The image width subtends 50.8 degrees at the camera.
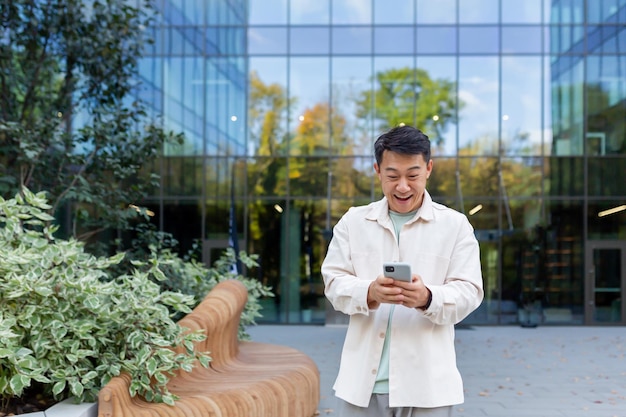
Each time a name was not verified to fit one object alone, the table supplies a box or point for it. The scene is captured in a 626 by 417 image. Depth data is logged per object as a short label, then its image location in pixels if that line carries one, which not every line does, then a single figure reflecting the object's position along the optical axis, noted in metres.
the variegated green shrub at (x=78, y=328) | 3.96
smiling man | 2.39
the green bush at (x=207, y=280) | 7.46
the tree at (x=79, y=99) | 8.56
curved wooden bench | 4.04
